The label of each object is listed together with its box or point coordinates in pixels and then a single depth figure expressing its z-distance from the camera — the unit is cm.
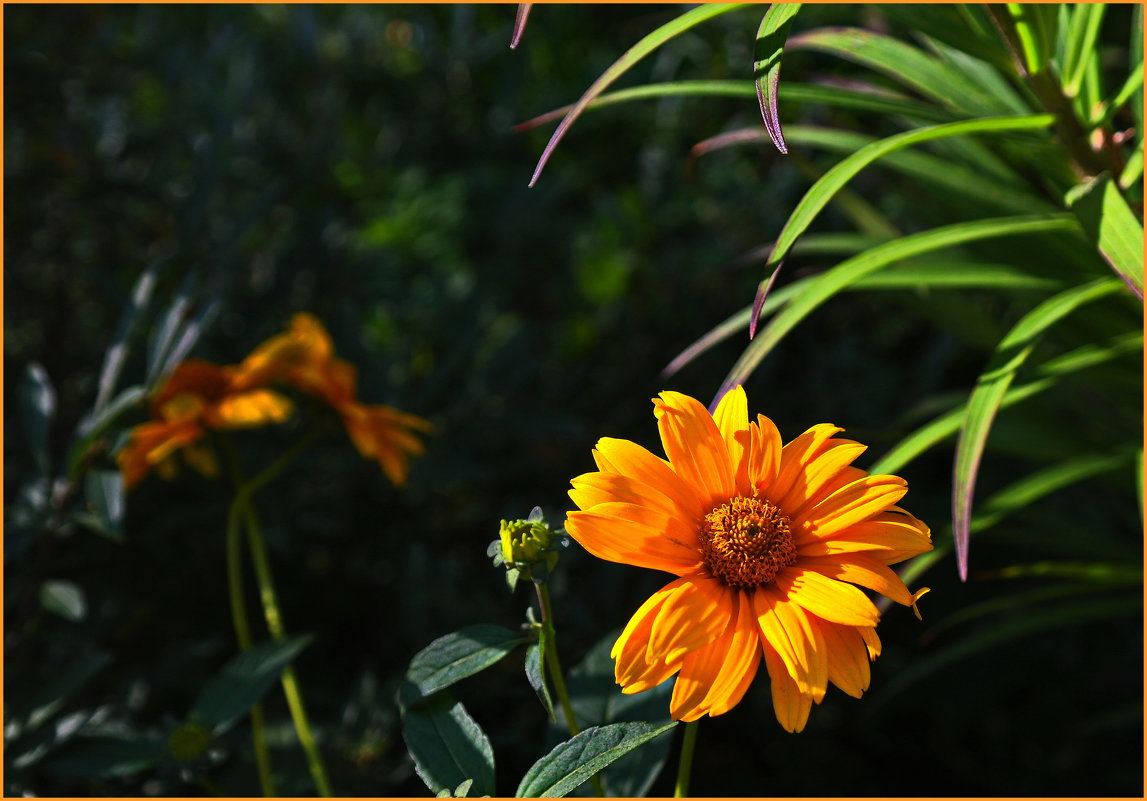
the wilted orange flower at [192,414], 92
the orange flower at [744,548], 80
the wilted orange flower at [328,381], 94
